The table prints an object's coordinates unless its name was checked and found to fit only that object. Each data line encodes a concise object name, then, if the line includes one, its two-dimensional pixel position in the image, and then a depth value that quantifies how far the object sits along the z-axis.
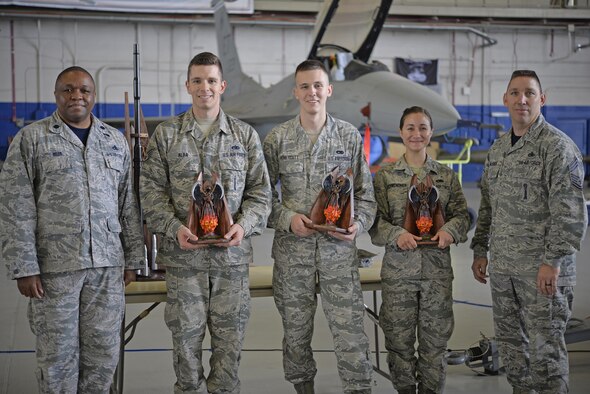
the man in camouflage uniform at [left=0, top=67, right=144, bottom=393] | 2.79
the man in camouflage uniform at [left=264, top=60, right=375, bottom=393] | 3.22
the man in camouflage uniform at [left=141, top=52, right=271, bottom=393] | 3.00
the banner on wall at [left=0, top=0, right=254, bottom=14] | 10.86
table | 3.41
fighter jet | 8.23
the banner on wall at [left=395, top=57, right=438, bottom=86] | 19.55
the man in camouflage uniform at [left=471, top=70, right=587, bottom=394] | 3.04
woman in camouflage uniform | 3.31
